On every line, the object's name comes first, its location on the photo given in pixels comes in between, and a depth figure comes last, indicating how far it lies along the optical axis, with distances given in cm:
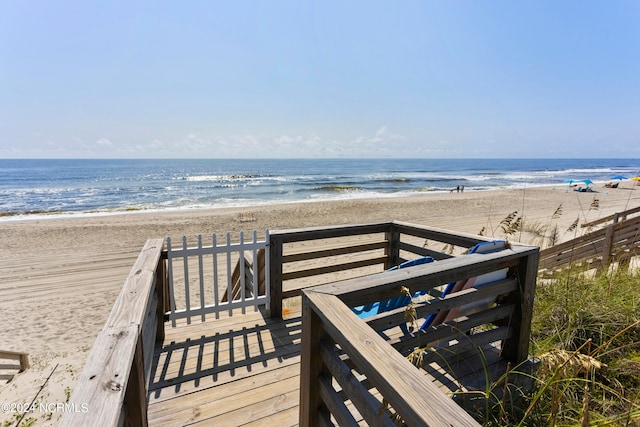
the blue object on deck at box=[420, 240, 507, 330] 212
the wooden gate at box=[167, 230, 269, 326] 326
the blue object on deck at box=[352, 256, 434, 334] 211
